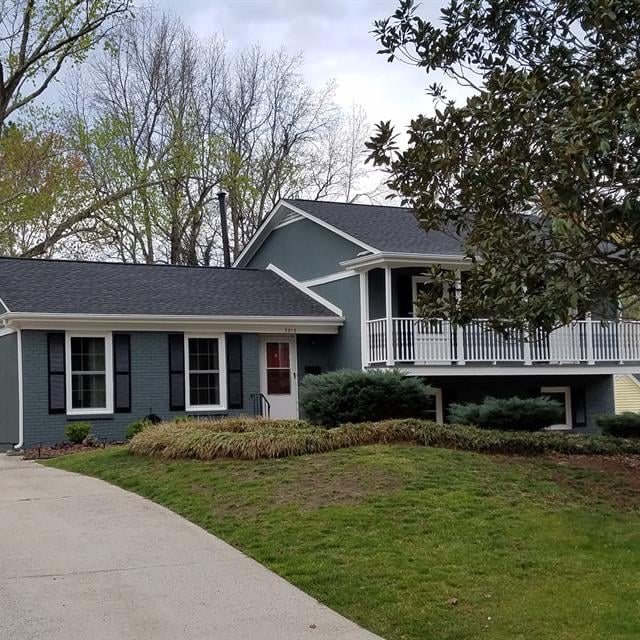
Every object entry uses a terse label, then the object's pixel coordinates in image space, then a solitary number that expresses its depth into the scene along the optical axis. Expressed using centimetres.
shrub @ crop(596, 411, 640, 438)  1758
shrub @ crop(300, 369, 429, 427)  1501
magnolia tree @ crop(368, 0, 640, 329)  830
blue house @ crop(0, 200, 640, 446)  1816
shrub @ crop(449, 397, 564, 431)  1642
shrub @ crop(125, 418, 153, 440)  1725
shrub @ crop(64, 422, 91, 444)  1747
